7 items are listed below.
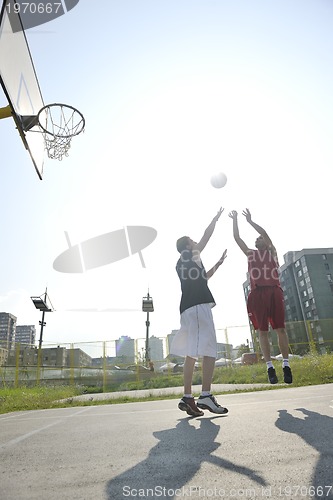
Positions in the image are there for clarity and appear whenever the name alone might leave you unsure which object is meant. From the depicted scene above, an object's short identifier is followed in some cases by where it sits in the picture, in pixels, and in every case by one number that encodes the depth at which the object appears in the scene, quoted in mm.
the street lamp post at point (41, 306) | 19952
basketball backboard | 5200
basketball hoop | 6930
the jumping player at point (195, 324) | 3150
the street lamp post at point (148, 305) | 31247
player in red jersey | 4445
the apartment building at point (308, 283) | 62012
